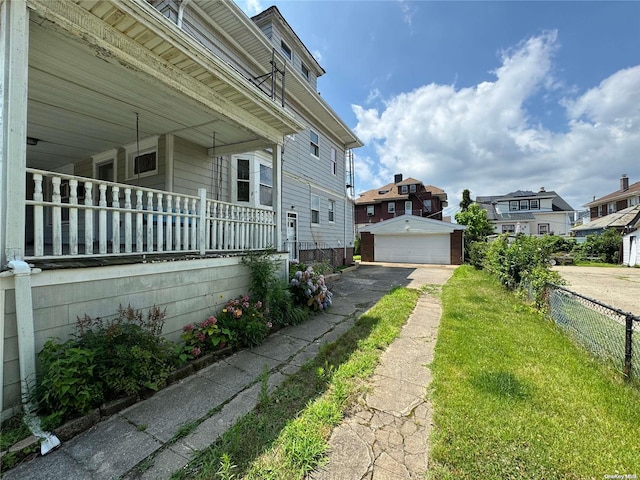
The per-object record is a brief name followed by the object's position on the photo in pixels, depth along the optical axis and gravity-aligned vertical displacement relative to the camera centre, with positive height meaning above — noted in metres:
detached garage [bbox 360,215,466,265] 16.88 -0.01
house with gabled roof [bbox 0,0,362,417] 2.30 +2.01
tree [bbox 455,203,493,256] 24.39 +2.02
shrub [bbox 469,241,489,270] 12.82 -0.67
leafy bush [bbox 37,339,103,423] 2.20 -1.15
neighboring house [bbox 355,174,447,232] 31.66 +4.71
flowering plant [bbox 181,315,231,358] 3.54 -1.28
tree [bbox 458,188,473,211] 31.23 +4.84
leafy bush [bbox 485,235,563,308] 5.56 -0.63
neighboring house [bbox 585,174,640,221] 29.02 +4.63
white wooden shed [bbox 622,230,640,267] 16.06 -0.56
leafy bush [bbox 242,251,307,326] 4.66 -0.87
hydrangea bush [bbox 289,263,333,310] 5.68 -1.01
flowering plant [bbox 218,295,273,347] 4.03 -1.21
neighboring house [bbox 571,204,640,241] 16.73 +1.36
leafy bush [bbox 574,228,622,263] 18.39 -0.57
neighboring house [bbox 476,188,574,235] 36.16 +3.77
